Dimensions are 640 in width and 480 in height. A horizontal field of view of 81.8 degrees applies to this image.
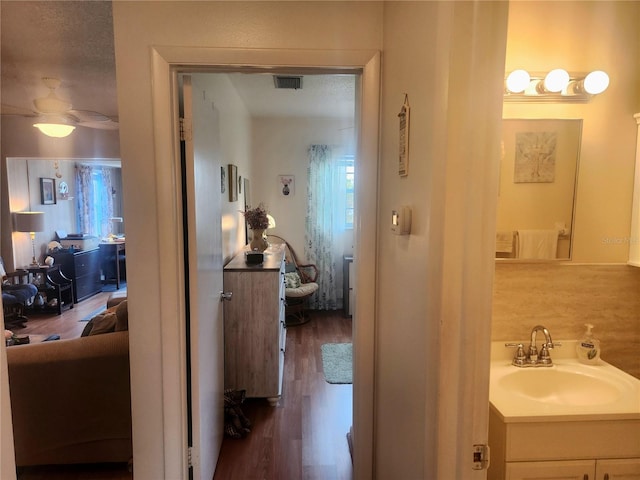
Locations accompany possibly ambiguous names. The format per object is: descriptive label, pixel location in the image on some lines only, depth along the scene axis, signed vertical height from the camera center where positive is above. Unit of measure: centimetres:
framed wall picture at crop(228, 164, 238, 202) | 313 +24
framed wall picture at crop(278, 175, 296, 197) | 489 +36
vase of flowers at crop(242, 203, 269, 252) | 309 -13
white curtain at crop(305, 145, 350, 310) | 482 -10
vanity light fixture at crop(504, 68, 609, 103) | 143 +50
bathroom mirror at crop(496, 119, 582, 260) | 150 +10
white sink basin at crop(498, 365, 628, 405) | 140 -67
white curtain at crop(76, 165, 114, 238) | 672 +22
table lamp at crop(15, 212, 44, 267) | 494 -15
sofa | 192 -101
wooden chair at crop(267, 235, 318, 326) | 434 -90
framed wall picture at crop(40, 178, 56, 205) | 564 +30
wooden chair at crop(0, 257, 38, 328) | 437 -103
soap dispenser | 148 -55
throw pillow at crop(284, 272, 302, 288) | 434 -82
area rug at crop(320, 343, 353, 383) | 314 -140
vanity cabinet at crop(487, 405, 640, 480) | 118 -77
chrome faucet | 148 -58
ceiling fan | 296 +81
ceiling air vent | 312 +111
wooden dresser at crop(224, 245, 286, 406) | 262 -85
